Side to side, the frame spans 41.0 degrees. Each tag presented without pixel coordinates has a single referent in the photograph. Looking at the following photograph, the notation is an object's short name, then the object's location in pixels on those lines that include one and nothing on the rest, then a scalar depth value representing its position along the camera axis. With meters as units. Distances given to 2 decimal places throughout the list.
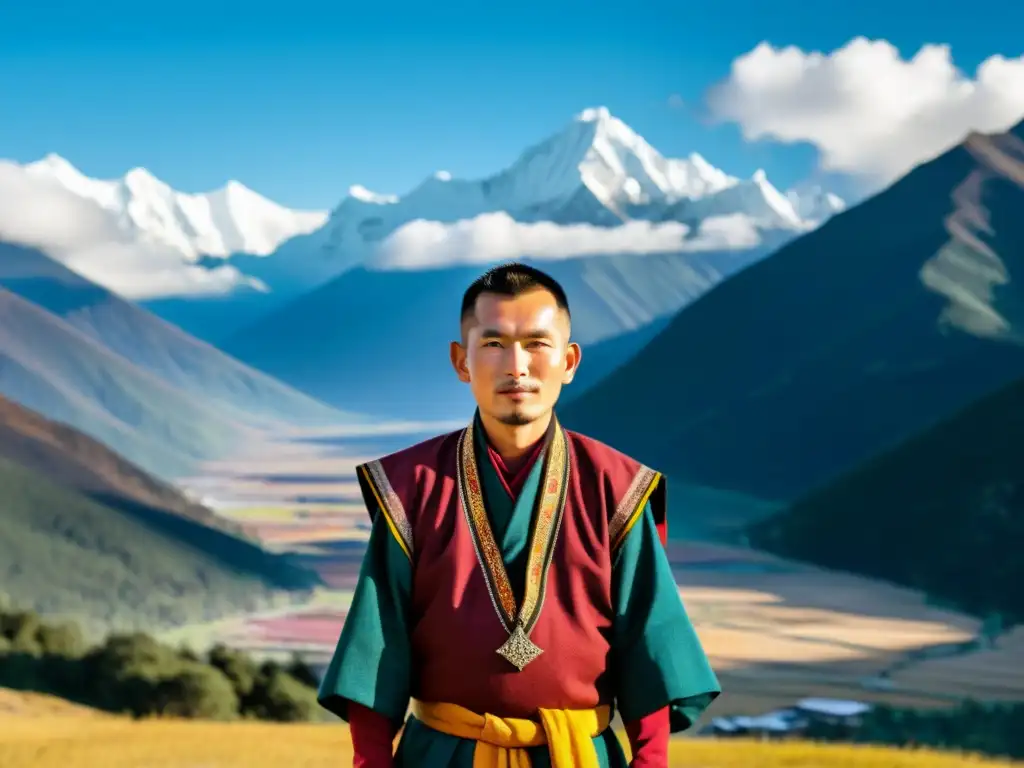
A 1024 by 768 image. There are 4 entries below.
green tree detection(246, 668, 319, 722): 23.78
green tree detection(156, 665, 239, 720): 23.44
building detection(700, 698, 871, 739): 36.06
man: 3.14
